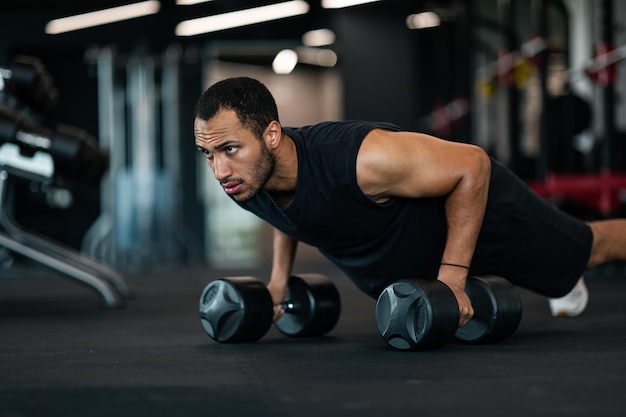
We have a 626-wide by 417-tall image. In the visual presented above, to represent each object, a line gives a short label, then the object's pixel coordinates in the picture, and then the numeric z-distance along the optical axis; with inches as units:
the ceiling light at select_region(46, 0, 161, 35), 318.7
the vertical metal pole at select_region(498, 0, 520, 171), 267.0
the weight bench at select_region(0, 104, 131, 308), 143.8
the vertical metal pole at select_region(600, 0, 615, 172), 208.2
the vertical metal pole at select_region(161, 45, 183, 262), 308.0
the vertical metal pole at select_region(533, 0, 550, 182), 231.3
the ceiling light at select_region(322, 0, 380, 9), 301.4
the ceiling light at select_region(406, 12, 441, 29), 389.4
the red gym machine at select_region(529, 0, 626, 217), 208.5
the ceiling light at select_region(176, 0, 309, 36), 314.2
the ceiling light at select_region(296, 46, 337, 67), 354.6
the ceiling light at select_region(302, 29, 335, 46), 326.6
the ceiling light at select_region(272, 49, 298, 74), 376.8
